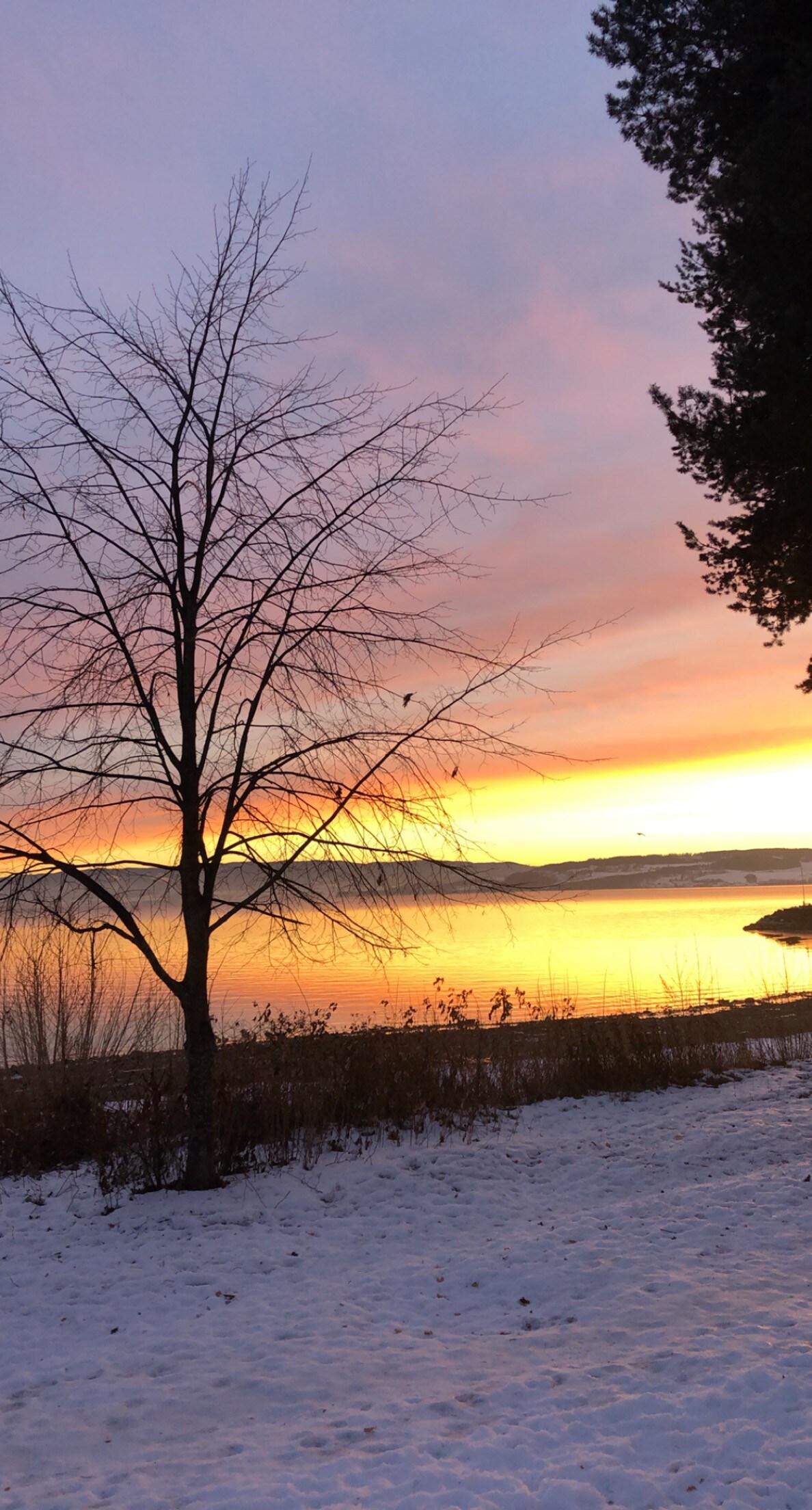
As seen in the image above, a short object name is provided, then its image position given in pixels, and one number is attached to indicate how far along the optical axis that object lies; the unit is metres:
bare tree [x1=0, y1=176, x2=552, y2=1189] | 7.83
